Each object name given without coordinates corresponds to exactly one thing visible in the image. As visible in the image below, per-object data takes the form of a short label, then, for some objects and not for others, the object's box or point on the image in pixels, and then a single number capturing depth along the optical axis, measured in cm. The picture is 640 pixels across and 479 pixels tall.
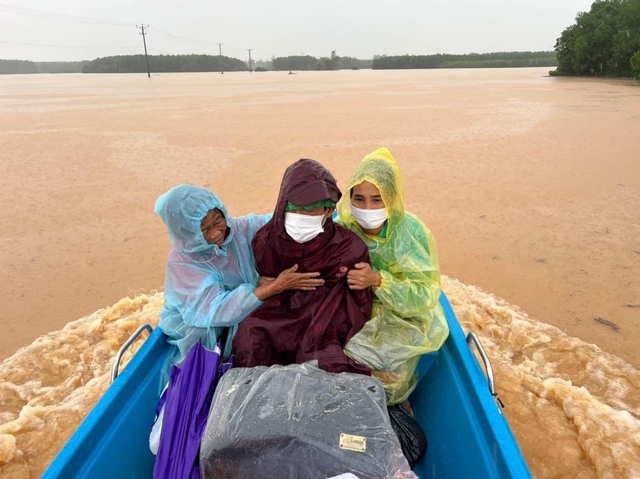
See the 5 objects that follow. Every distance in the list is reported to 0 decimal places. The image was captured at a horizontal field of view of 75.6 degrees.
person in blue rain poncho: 200
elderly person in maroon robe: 194
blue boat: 151
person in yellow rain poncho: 203
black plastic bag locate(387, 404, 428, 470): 186
